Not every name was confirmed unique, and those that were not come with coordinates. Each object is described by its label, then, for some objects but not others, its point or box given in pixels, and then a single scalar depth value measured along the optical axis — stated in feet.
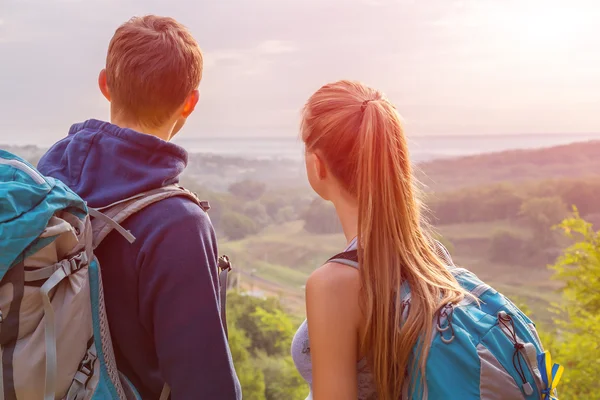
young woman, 4.33
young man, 4.24
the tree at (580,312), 10.96
